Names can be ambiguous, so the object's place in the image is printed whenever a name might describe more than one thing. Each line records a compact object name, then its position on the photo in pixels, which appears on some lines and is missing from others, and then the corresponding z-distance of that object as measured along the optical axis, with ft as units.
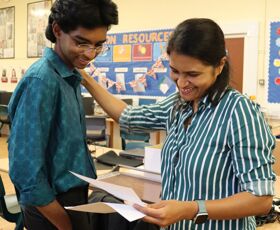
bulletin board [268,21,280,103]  14.86
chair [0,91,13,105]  23.67
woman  3.31
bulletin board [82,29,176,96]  18.35
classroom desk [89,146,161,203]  6.37
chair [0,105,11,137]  21.48
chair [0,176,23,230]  7.74
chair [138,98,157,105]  18.81
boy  3.55
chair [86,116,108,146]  15.64
